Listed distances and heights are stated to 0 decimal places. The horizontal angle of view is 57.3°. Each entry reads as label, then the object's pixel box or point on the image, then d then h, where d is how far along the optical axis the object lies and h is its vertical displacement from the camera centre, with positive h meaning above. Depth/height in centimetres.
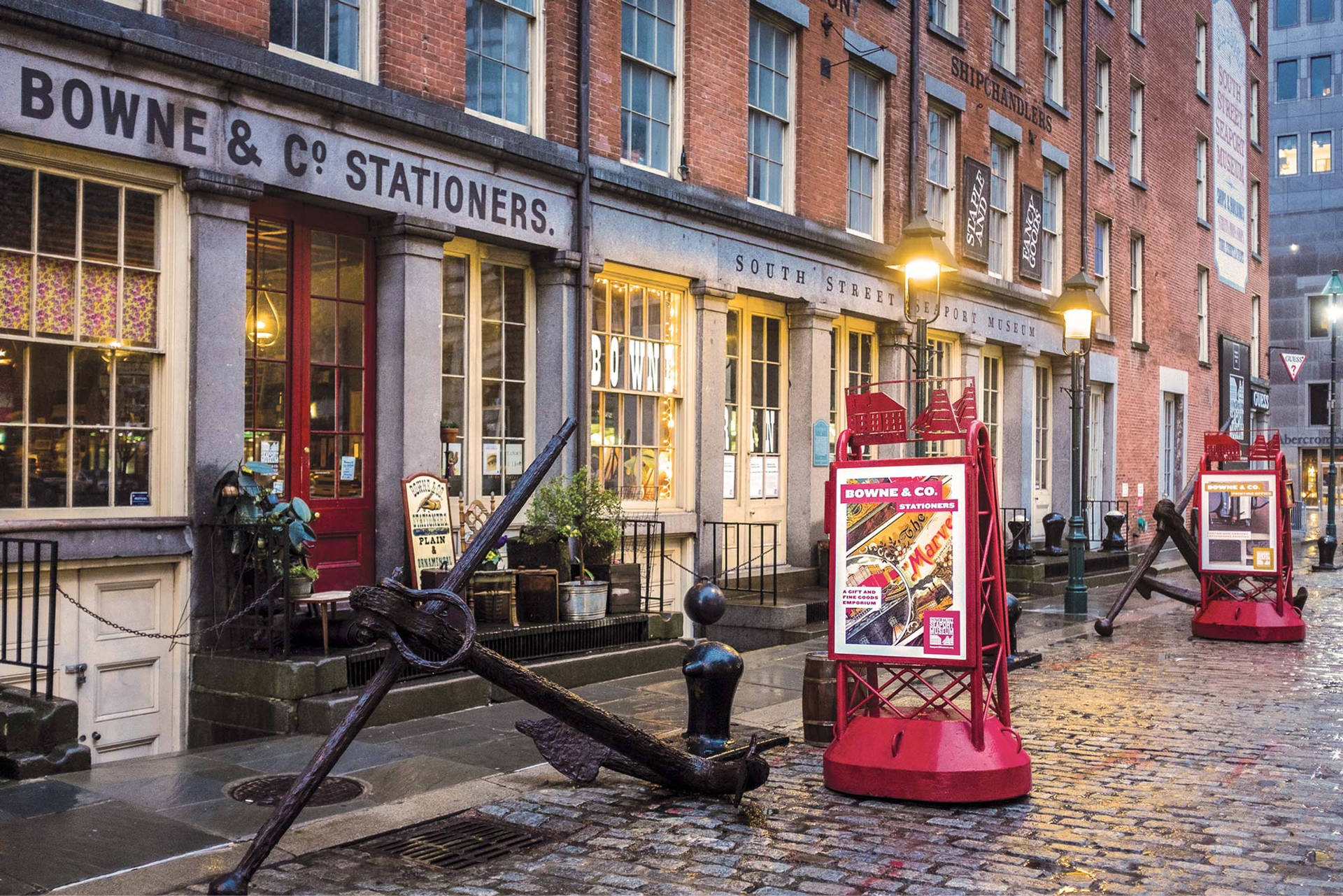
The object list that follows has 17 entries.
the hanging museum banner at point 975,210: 1908 +432
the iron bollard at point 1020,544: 1881 -93
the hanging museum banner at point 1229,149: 3012 +847
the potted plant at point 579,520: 1091 -34
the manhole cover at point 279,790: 647 -167
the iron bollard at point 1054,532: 2025 -80
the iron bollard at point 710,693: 692 -119
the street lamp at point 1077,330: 1538 +197
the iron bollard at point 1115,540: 2189 -101
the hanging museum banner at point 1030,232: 2111 +437
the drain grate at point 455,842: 556 -169
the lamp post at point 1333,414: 2497 +170
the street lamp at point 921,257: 1364 +254
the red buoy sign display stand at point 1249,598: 1320 -126
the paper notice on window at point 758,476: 1523 +8
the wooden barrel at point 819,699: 791 -140
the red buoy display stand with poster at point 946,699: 645 -120
